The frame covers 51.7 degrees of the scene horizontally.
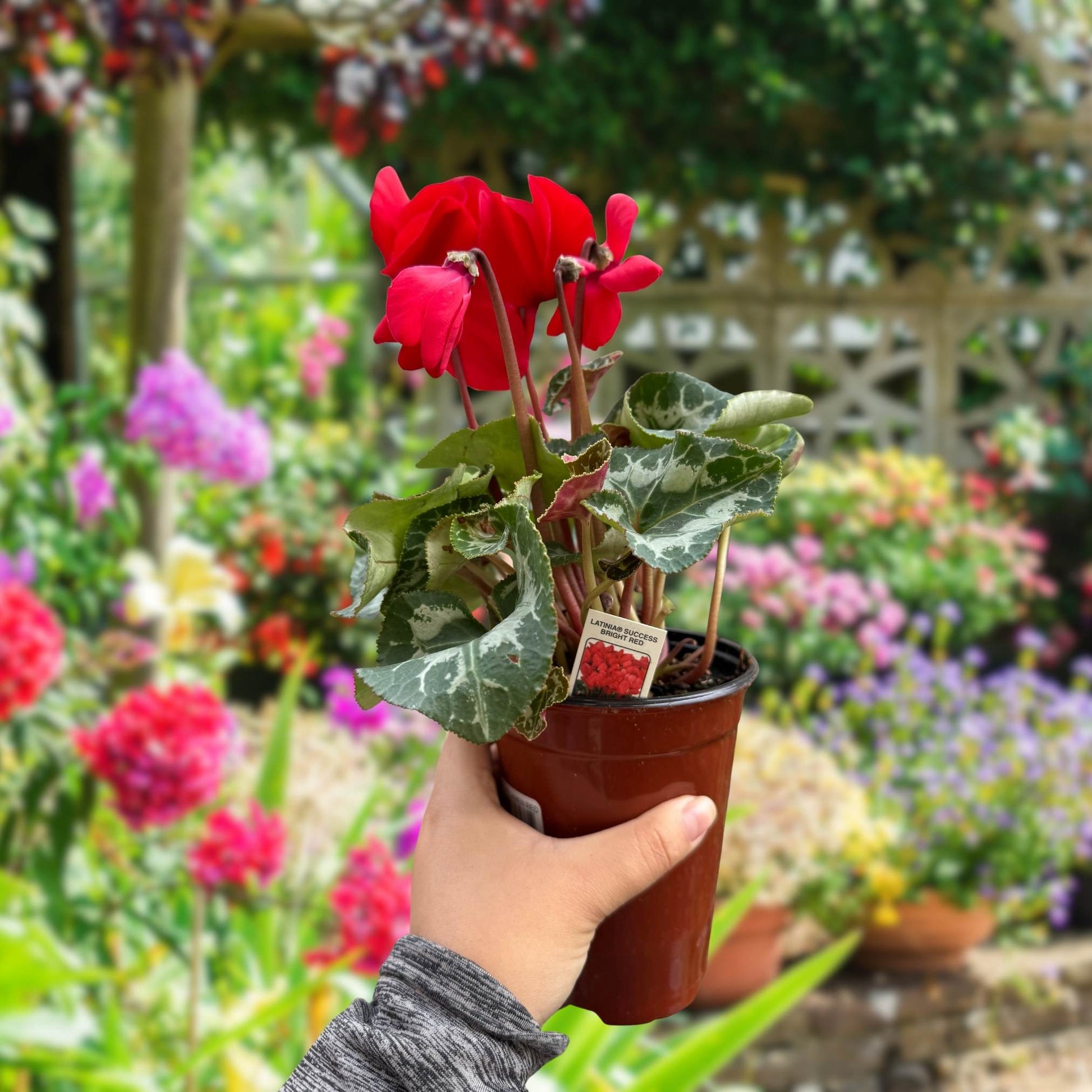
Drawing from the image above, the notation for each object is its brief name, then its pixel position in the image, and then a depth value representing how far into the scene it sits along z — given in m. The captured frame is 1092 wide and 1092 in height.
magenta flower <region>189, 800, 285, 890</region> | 1.41
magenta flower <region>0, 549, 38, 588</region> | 1.83
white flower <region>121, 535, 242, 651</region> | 2.20
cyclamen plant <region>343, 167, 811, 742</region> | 0.61
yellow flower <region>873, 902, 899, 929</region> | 2.55
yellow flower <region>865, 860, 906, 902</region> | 2.57
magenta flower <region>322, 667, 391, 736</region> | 2.06
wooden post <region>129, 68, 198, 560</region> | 2.41
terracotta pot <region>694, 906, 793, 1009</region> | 2.44
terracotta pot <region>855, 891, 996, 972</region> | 2.66
